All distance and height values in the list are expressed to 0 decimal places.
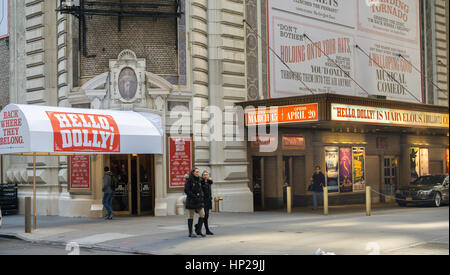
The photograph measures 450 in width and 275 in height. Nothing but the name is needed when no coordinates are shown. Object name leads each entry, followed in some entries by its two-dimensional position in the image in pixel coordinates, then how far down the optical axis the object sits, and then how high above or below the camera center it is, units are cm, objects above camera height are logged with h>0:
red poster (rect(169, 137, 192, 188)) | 2280 +12
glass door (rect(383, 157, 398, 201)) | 3225 -83
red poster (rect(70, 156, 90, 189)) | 2269 -30
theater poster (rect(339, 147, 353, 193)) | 2891 -48
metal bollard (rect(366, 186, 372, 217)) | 2157 -155
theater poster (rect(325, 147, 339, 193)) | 2803 -36
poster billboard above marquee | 2628 +528
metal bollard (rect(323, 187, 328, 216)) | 2178 -152
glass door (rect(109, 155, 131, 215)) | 2270 -87
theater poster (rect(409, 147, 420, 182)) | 3341 -22
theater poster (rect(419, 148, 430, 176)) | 3416 -18
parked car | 2598 -142
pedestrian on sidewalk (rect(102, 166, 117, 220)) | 2119 -91
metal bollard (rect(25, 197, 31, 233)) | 1786 -144
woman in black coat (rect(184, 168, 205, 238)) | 1580 -94
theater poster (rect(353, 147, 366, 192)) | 2988 -45
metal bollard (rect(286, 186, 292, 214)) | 2275 -148
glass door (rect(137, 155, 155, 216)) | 2272 -82
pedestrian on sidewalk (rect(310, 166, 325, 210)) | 2485 -93
